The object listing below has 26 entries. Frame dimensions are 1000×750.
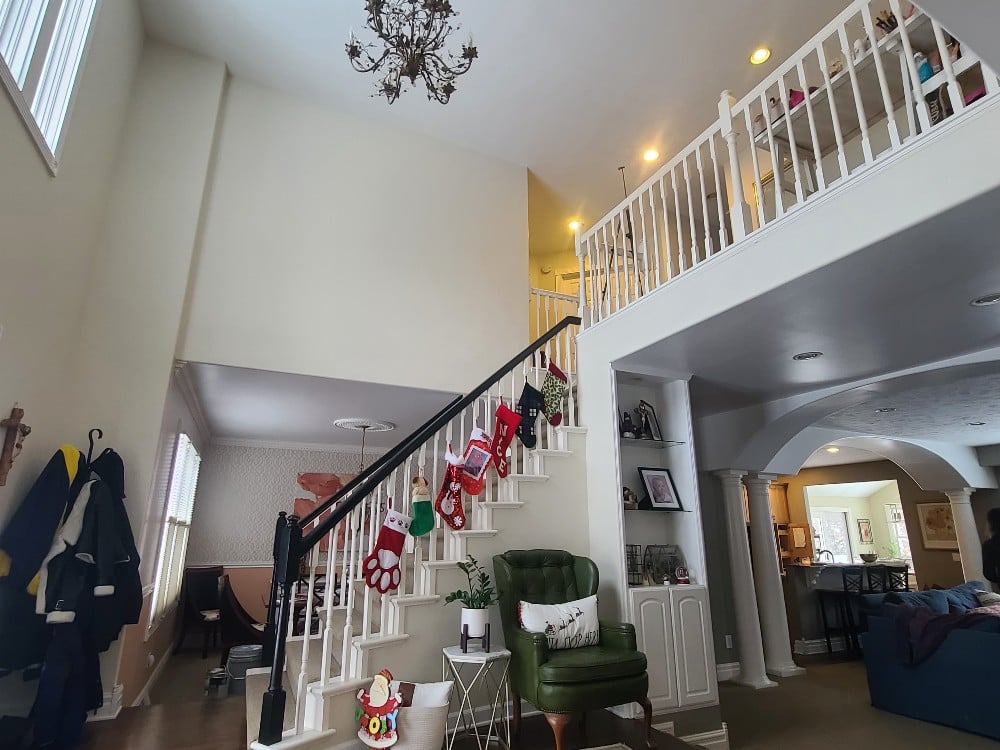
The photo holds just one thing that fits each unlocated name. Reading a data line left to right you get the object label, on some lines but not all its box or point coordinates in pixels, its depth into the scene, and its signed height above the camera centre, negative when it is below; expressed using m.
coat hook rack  3.54 +0.56
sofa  3.97 -1.12
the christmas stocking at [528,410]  4.33 +0.93
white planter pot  3.21 -0.55
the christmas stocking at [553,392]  4.50 +1.11
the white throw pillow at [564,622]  3.25 -0.57
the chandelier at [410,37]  2.74 +2.53
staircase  2.82 -0.22
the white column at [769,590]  5.68 -0.66
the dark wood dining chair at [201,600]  5.68 -0.80
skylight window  2.48 +2.32
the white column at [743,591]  5.29 -0.63
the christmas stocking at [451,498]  3.74 +0.19
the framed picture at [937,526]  8.70 +0.05
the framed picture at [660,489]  4.33 +0.31
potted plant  3.22 -0.46
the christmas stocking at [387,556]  3.25 -0.18
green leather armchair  2.91 -0.74
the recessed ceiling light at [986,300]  3.05 +1.30
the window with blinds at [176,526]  4.66 -0.02
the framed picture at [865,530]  10.92 -0.03
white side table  3.06 -0.97
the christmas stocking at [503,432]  4.14 +0.72
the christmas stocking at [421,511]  3.51 +0.09
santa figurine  2.66 -0.93
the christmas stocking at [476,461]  3.96 +0.47
